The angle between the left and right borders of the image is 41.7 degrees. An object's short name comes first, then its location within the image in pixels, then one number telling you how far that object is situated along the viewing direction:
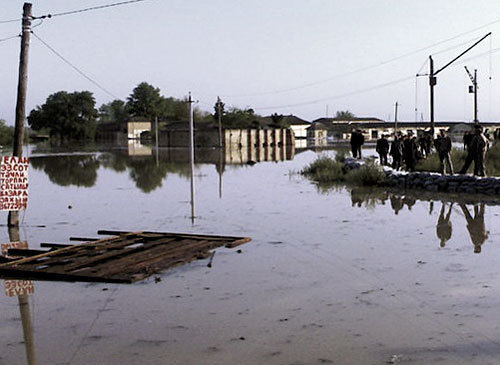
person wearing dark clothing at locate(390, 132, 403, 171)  27.39
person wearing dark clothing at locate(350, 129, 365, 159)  30.95
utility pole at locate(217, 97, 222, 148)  69.85
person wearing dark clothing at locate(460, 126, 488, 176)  19.55
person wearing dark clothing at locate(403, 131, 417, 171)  25.12
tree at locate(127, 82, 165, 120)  145.25
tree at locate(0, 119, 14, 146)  83.62
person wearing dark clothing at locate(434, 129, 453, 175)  21.83
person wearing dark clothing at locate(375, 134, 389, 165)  29.42
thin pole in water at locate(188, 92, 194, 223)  16.12
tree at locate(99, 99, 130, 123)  181.68
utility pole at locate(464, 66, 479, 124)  45.56
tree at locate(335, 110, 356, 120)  195.12
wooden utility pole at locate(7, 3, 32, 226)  14.03
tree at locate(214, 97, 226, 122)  88.94
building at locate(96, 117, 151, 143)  120.75
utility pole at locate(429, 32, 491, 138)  30.19
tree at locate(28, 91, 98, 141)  120.31
